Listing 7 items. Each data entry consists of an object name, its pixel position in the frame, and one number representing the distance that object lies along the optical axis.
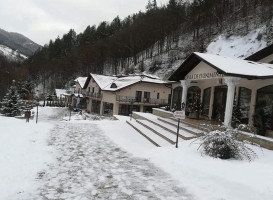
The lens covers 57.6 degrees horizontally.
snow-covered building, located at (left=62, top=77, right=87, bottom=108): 51.12
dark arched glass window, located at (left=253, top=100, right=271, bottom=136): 10.34
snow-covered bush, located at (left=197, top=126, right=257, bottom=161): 7.81
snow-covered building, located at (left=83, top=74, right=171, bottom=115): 38.34
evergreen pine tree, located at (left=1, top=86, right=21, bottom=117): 30.20
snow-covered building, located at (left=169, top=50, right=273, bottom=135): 10.85
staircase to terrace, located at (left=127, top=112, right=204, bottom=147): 10.99
